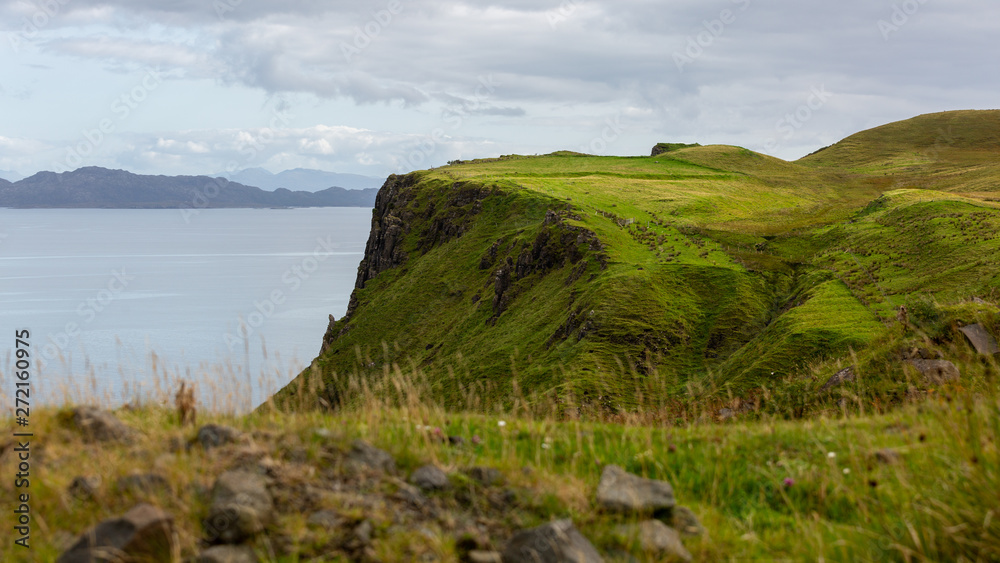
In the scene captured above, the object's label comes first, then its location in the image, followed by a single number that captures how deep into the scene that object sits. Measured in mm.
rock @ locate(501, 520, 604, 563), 5684
